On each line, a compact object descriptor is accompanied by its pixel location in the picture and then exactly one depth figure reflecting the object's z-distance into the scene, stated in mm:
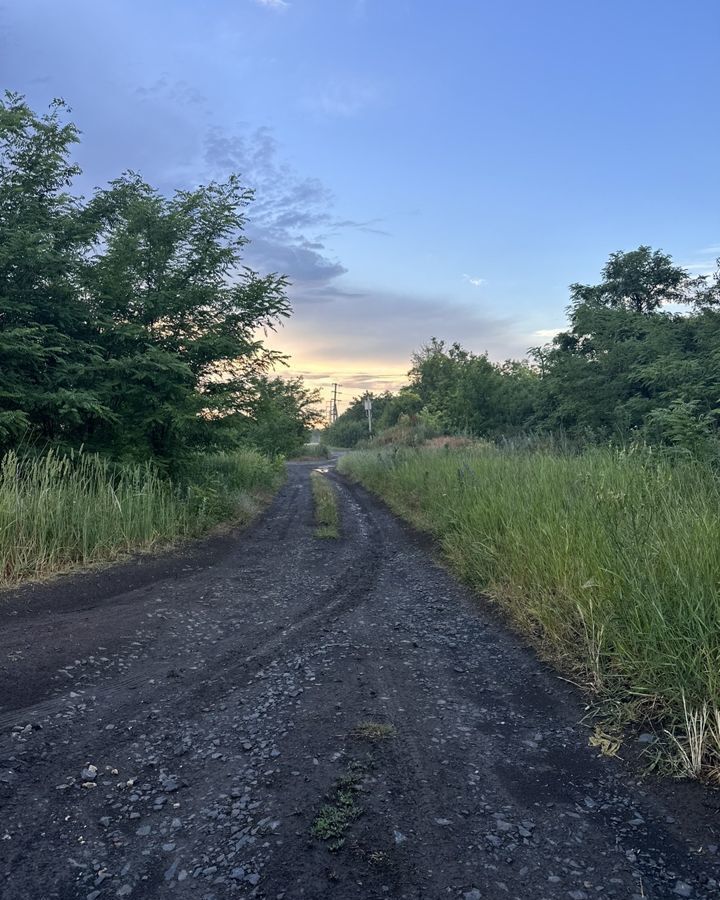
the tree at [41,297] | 8546
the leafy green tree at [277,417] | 11133
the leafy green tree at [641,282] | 20859
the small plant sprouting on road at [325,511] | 10566
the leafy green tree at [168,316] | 9812
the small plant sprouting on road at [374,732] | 3236
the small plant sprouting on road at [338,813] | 2424
